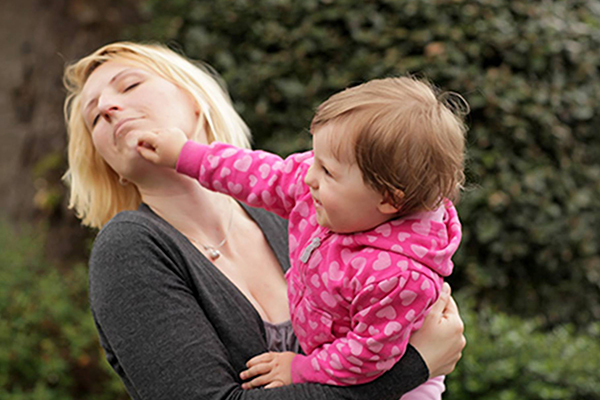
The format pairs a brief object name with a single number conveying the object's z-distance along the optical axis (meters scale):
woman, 1.85
